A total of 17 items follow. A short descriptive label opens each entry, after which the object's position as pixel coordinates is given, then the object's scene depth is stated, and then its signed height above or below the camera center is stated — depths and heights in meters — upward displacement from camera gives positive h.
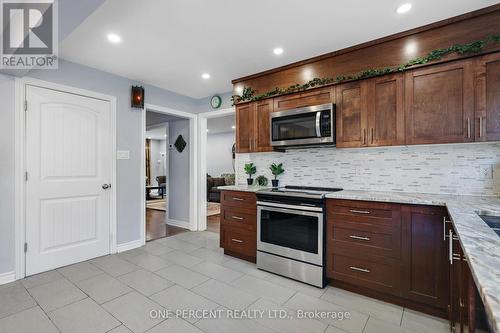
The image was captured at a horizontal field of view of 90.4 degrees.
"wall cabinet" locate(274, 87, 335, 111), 2.74 +0.78
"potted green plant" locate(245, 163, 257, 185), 3.61 -0.07
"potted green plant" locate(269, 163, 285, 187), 3.37 -0.06
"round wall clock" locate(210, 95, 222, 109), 4.21 +1.11
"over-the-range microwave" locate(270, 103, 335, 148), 2.64 +0.45
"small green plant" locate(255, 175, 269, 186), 3.54 -0.20
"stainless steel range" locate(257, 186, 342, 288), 2.41 -0.70
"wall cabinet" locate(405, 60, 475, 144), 2.06 +0.54
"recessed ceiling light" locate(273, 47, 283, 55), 2.67 +1.26
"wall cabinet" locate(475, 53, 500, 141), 1.96 +0.54
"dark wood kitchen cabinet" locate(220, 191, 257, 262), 2.99 -0.73
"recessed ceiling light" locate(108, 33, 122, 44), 2.38 +1.26
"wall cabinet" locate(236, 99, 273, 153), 3.21 +0.53
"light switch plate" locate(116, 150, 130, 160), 3.39 +0.16
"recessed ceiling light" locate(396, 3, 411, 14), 1.94 +1.25
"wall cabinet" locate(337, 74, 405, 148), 2.35 +0.53
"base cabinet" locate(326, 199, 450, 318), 1.92 -0.74
